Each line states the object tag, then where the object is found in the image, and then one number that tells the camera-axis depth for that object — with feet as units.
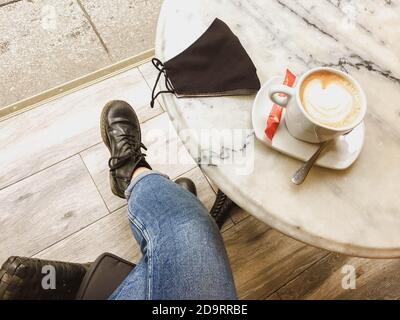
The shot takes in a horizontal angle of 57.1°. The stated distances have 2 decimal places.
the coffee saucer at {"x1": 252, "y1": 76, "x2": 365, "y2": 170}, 2.03
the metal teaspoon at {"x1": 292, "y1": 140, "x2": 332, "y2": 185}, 1.96
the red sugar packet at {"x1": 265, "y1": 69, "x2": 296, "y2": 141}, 2.04
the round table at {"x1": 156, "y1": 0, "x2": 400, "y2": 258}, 1.97
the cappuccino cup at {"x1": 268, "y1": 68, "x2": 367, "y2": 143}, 1.80
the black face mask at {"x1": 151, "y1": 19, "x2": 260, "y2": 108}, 2.16
